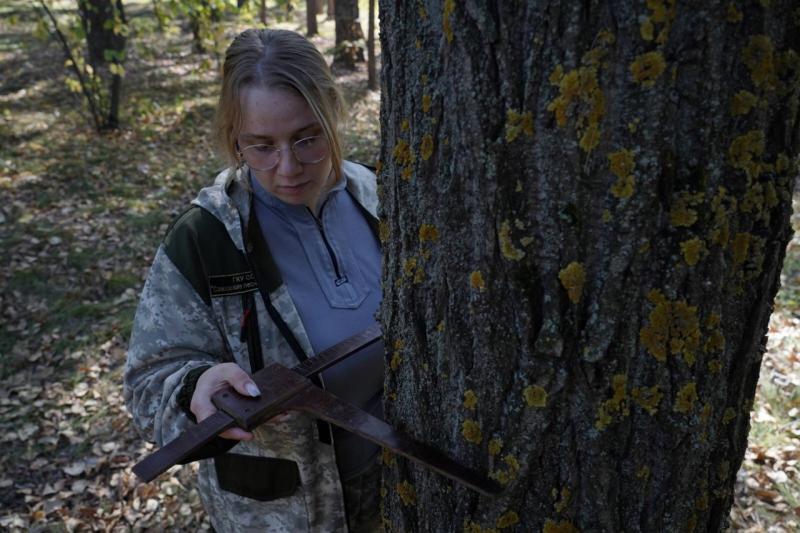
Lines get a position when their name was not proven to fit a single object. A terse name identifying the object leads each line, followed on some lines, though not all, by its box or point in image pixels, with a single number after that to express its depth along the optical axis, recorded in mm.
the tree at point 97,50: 7891
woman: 1768
